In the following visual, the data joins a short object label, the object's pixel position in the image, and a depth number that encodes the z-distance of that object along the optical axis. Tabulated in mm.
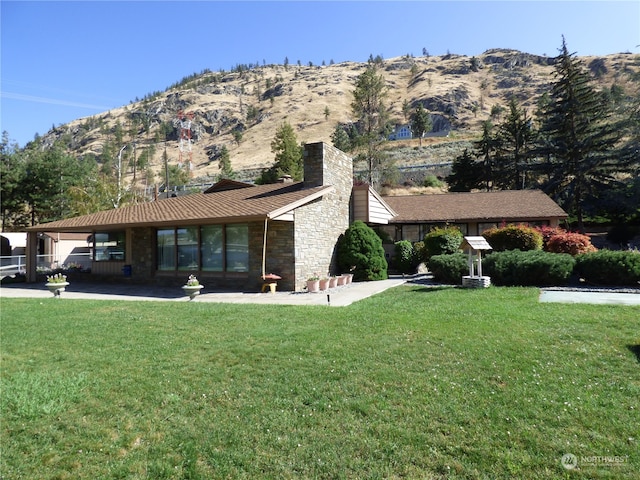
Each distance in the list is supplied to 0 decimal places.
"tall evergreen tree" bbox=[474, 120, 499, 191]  37688
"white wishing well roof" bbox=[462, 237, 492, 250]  10633
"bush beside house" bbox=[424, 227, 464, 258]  15539
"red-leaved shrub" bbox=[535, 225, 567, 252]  15277
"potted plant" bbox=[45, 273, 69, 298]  12219
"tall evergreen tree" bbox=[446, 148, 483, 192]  37906
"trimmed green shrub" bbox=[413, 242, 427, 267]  16688
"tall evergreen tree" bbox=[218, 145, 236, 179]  62831
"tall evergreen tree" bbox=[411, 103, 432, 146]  74250
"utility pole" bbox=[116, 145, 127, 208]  30891
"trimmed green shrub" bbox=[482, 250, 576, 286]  10891
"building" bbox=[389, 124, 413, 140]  103438
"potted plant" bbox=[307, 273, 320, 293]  11963
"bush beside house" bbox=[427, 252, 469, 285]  11961
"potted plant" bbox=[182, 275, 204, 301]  10781
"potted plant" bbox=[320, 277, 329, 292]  12266
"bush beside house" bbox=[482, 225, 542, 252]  14141
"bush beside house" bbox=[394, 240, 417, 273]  17109
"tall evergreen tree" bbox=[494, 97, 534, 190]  36750
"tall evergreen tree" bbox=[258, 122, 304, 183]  40425
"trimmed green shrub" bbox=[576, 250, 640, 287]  10425
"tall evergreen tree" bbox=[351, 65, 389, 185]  39344
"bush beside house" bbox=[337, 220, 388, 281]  14648
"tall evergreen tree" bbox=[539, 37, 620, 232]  29641
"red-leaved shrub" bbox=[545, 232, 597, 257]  13328
